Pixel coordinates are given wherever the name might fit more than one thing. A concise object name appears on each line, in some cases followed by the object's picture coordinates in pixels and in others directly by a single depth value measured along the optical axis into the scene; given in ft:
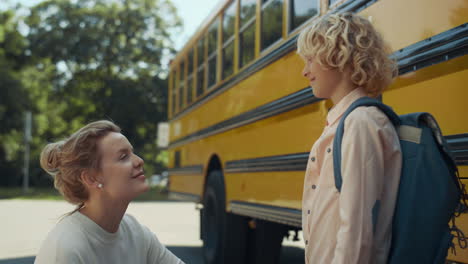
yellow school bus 6.94
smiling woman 5.74
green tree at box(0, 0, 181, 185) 91.76
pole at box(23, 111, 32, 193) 74.02
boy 5.29
